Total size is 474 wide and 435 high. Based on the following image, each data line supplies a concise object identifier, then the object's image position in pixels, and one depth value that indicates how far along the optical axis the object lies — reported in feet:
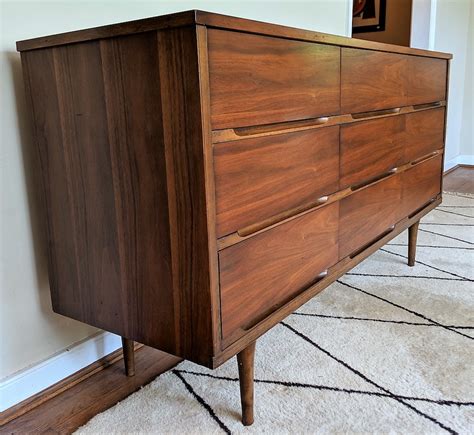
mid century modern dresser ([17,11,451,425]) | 2.83
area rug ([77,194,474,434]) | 3.72
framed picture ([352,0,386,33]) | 10.24
